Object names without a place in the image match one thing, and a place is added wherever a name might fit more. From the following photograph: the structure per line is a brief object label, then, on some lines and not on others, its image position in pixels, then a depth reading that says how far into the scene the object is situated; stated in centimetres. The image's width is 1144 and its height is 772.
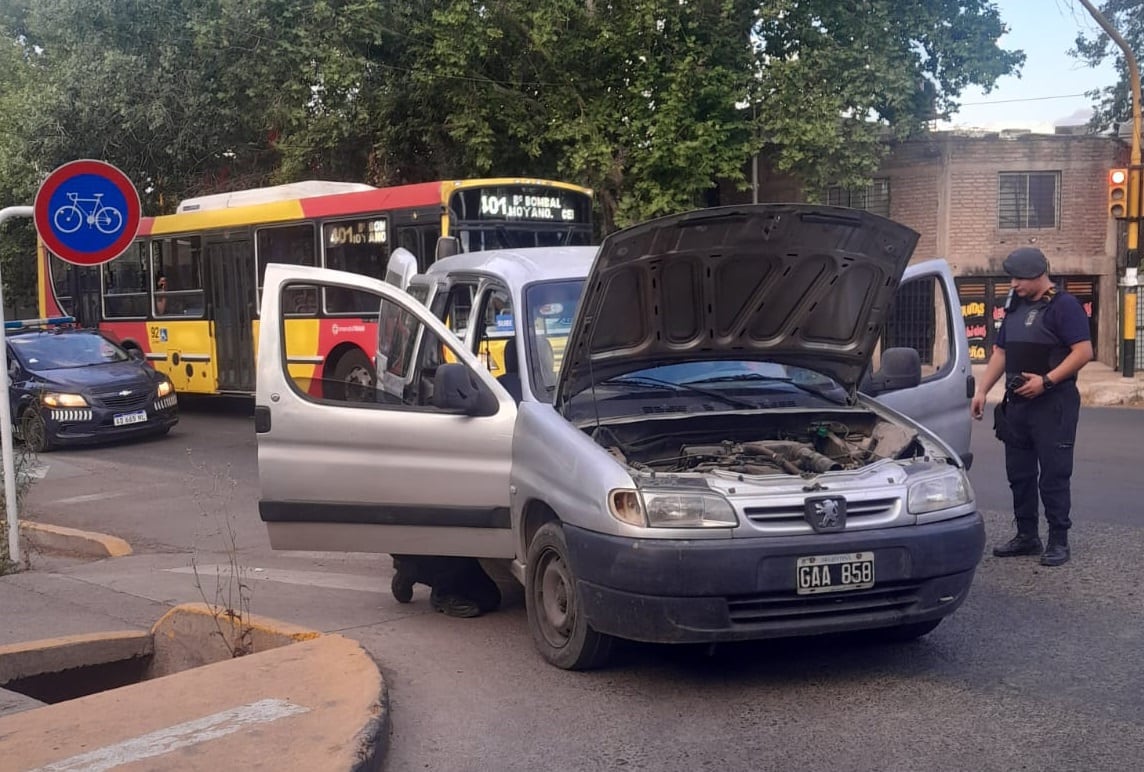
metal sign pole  841
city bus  1475
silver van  486
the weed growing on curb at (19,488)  842
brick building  2466
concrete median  426
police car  1534
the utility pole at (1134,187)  1933
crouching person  662
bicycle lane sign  802
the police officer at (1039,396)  696
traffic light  1947
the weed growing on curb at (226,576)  603
